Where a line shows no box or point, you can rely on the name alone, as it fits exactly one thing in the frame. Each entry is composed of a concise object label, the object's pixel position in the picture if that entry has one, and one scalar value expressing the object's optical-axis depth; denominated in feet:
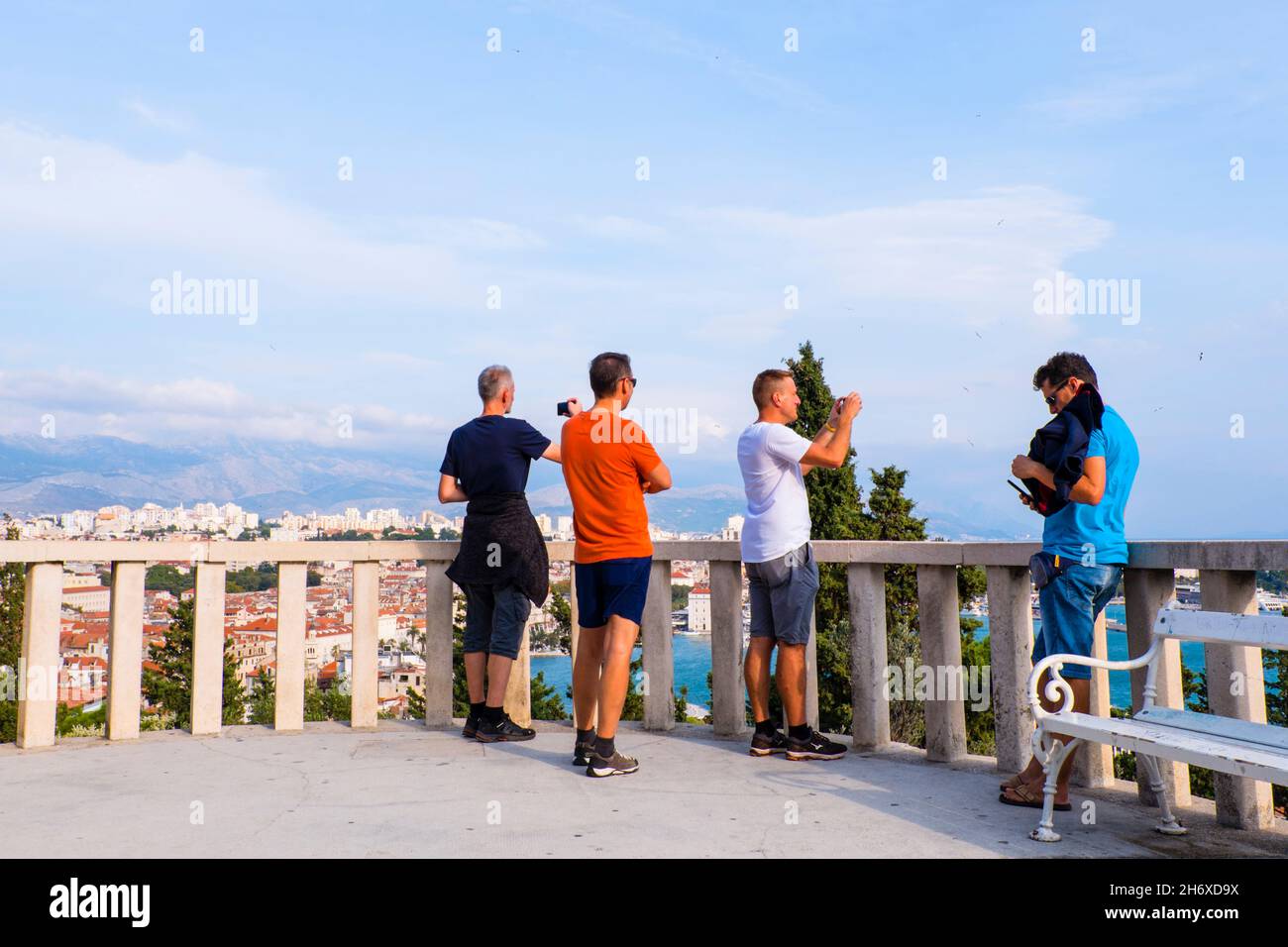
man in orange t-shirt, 15.38
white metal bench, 10.23
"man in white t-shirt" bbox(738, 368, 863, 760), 15.93
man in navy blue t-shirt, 17.90
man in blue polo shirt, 12.98
